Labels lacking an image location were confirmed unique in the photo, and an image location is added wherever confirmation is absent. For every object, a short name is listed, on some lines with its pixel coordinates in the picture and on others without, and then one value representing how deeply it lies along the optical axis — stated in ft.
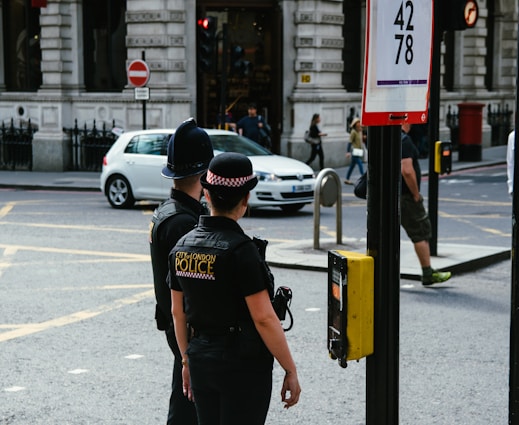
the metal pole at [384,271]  13.12
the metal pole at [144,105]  76.47
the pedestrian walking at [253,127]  78.84
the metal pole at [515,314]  12.01
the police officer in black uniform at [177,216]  15.78
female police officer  13.39
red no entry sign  76.33
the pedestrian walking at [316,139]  82.28
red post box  95.71
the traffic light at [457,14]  35.83
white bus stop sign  13.12
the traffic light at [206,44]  65.21
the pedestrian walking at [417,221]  33.83
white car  56.85
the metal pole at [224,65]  65.41
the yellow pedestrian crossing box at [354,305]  12.92
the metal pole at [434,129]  36.65
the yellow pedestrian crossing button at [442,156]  37.60
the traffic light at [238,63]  68.80
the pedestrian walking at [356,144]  76.54
